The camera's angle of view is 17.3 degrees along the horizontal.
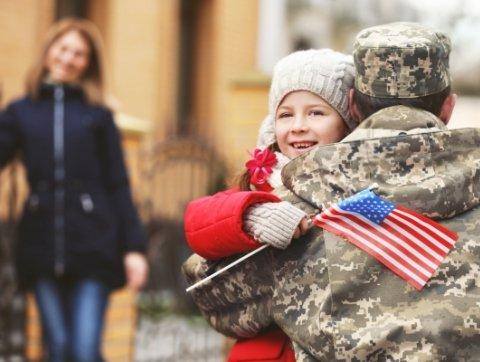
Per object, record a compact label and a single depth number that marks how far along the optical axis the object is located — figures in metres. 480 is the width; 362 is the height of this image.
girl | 3.76
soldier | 3.48
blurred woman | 7.79
